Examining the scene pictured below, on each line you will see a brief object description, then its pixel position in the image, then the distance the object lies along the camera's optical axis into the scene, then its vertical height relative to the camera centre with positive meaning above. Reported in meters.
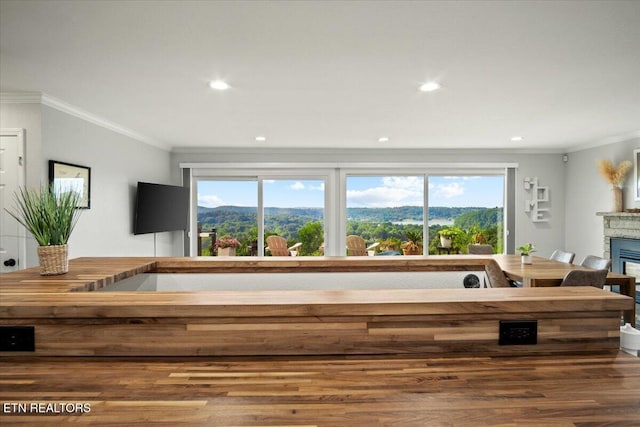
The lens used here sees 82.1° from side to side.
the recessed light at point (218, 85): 2.84 +0.99
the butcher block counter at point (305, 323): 1.15 -0.36
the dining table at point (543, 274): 2.90 -0.52
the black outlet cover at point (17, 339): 1.14 -0.40
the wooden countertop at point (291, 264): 1.97 -0.29
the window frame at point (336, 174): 6.16 +0.62
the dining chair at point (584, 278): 2.79 -0.51
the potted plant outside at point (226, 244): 6.29 -0.58
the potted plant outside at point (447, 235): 6.39 -0.43
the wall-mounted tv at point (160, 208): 4.88 +0.03
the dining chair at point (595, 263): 3.42 -0.52
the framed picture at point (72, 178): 3.33 +0.30
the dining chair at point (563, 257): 4.21 -0.55
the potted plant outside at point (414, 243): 6.38 -0.57
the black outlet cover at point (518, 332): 1.18 -0.39
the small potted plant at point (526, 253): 3.40 -0.41
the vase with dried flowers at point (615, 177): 4.93 +0.46
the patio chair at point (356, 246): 5.97 -0.59
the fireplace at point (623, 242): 4.77 -0.43
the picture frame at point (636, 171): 4.80 +0.52
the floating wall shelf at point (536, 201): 6.27 +0.16
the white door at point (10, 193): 3.21 +0.15
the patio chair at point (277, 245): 6.11 -0.59
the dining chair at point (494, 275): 1.89 -0.34
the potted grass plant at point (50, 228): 1.72 -0.09
